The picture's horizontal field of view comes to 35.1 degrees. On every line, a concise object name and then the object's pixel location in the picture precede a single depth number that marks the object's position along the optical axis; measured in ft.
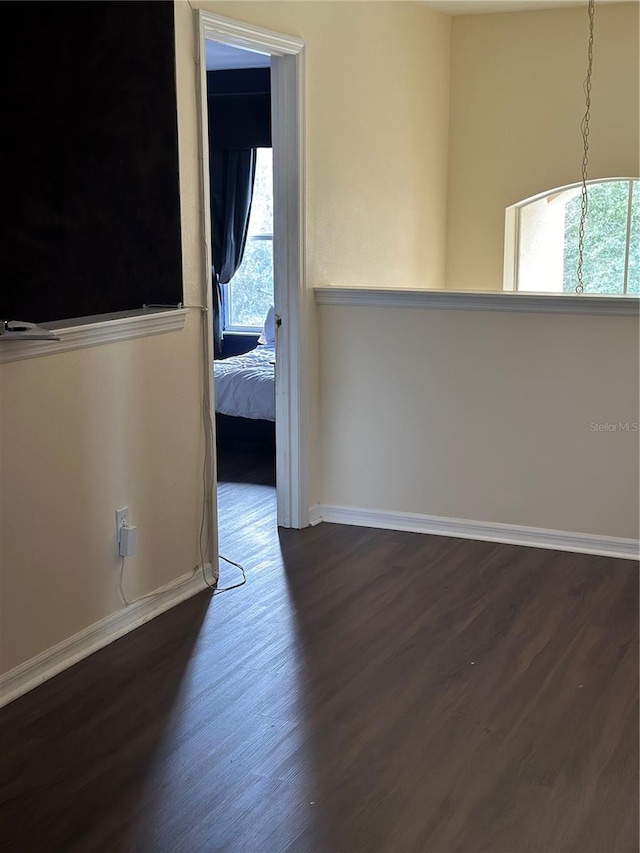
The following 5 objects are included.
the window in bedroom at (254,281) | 25.32
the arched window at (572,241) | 20.11
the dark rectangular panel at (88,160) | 9.36
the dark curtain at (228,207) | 24.63
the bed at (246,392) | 19.19
